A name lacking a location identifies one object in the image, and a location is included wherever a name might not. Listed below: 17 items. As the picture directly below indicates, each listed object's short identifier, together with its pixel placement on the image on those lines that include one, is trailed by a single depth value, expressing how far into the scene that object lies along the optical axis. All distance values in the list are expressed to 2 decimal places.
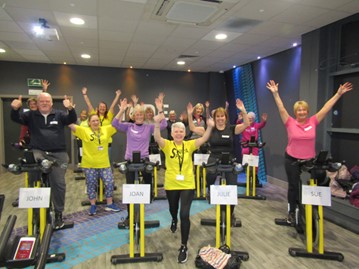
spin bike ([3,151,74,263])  2.81
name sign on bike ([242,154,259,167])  5.16
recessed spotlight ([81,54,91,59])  6.64
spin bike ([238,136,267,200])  5.29
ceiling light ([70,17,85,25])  4.07
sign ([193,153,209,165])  4.76
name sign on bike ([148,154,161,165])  4.49
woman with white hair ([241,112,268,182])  5.98
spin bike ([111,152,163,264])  2.88
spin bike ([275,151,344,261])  2.95
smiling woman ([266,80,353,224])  3.48
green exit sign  7.68
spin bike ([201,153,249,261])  2.93
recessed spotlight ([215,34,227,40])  4.87
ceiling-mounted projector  4.19
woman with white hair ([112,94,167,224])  3.96
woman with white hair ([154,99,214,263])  2.95
